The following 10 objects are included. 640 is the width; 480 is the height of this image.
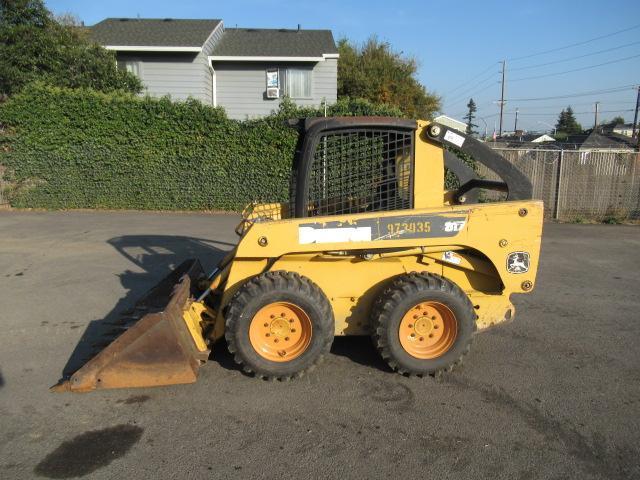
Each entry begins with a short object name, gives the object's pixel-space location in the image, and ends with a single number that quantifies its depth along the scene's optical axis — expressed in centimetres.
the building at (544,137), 7188
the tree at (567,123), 8800
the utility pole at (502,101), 6072
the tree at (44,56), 1538
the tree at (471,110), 9688
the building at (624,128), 7226
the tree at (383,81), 2655
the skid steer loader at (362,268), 391
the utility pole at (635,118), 4372
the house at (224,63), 1914
